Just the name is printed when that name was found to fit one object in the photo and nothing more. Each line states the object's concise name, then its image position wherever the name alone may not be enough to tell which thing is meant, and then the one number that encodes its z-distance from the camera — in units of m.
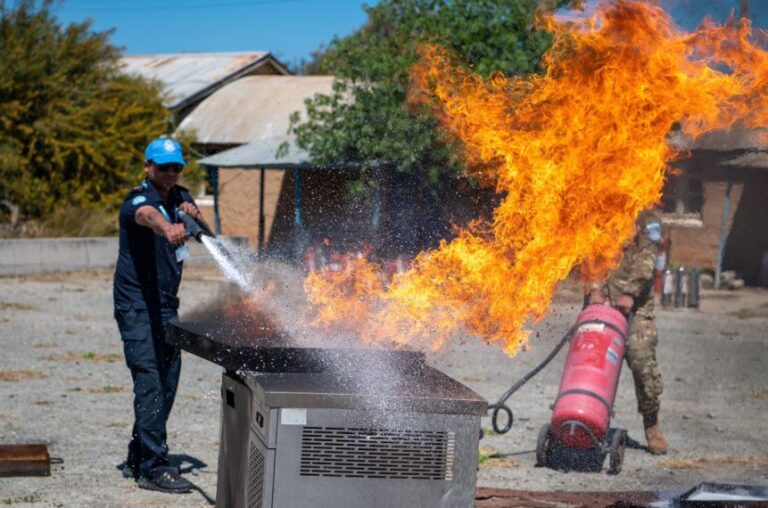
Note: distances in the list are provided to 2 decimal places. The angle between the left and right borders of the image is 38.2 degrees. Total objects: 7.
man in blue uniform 6.14
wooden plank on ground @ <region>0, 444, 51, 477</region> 6.38
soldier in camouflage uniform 8.02
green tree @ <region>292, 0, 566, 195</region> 17.06
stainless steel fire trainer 4.14
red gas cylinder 7.25
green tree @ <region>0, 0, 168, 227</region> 22.55
